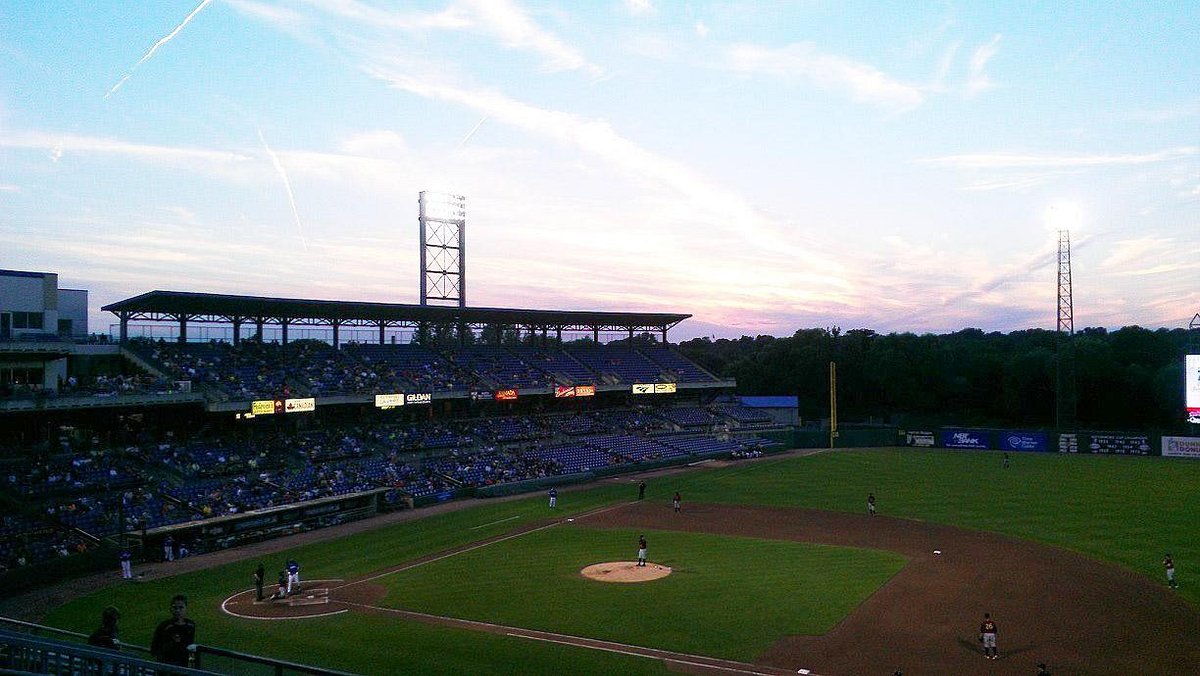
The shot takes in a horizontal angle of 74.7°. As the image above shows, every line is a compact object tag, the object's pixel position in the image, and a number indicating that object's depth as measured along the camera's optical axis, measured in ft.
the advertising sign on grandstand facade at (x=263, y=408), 165.48
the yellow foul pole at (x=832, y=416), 275.18
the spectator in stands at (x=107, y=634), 36.81
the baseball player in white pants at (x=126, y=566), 106.11
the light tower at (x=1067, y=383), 250.78
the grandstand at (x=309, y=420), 128.16
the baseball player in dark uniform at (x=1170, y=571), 94.61
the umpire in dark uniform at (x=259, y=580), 94.43
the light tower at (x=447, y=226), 225.35
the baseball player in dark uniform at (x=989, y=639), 71.41
